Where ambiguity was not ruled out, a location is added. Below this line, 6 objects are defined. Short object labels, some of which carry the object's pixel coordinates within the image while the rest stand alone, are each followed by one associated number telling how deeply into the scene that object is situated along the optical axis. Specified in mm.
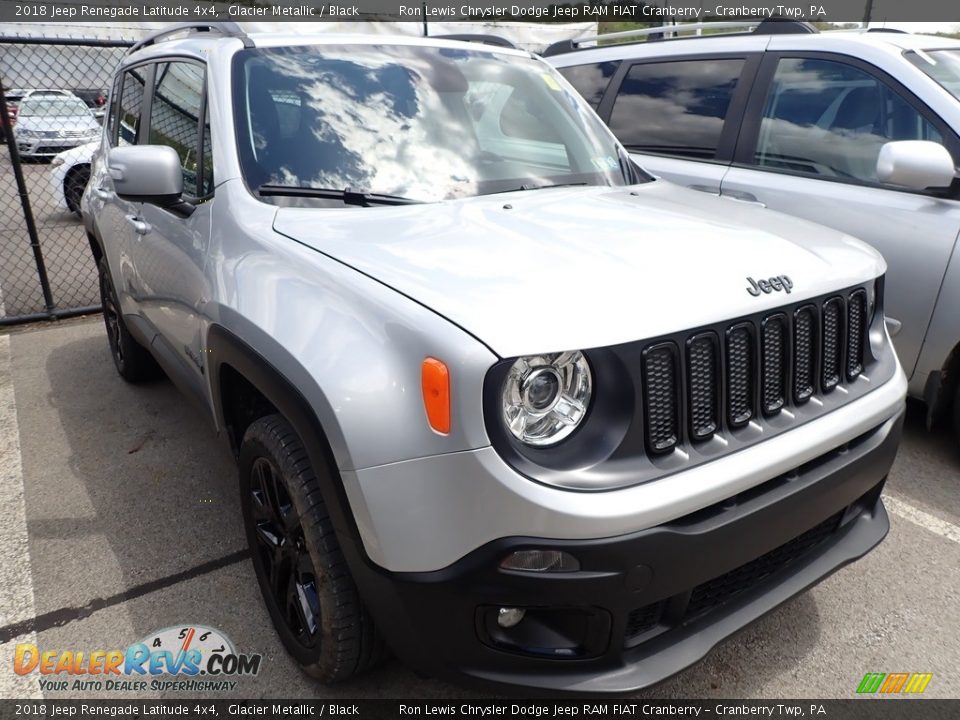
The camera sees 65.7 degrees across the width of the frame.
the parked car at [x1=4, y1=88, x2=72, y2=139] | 10172
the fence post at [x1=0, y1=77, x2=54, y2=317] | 5473
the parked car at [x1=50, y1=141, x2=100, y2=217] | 9359
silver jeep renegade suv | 1590
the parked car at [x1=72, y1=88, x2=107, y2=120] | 10683
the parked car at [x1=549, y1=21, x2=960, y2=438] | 3281
